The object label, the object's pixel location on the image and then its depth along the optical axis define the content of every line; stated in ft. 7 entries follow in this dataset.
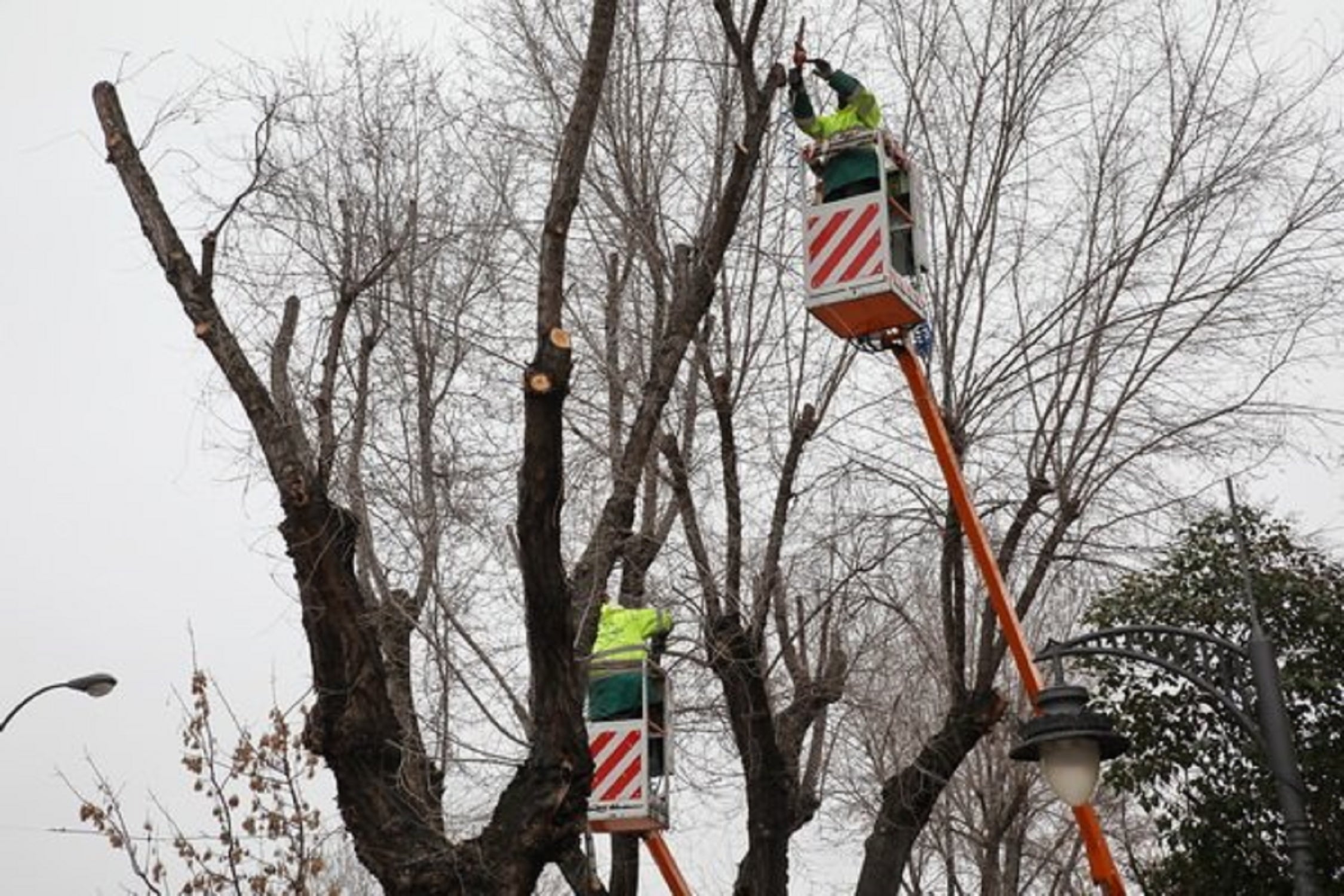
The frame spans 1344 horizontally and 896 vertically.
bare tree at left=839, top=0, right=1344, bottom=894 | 73.25
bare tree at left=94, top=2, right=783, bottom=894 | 47.96
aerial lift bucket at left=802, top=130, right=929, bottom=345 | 59.06
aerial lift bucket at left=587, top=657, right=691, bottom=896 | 68.38
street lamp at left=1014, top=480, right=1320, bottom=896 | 43.24
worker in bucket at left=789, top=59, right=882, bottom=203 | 60.44
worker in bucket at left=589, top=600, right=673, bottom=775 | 68.03
